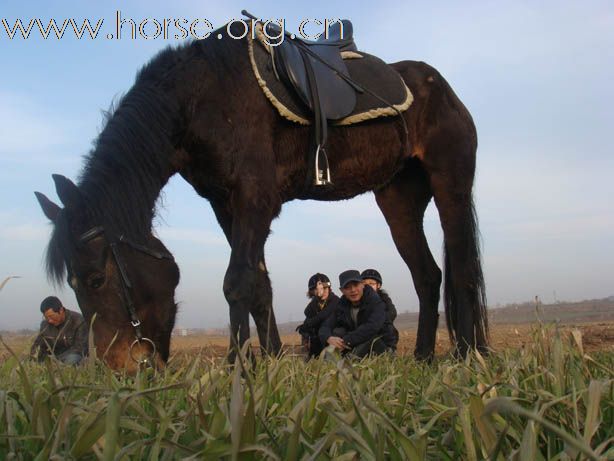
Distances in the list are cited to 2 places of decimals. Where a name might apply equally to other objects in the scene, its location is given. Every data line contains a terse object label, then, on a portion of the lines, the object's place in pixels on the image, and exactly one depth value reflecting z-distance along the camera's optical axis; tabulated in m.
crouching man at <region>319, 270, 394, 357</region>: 6.16
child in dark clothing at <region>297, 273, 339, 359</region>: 7.05
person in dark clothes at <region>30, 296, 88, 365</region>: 7.90
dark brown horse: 3.54
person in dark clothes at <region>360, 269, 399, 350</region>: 7.48
